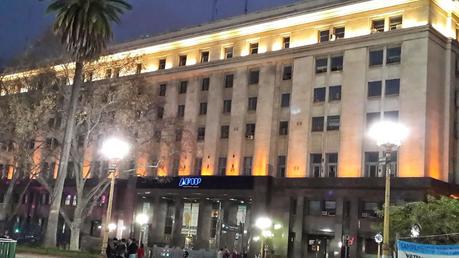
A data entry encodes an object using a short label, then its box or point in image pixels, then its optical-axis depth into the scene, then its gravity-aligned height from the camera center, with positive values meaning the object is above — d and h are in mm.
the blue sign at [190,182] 56344 +5390
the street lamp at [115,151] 30500 +4191
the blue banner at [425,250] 15570 +247
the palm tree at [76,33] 42219 +13705
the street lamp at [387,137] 22875 +4590
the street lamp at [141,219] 60500 +1748
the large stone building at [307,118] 47562 +11338
